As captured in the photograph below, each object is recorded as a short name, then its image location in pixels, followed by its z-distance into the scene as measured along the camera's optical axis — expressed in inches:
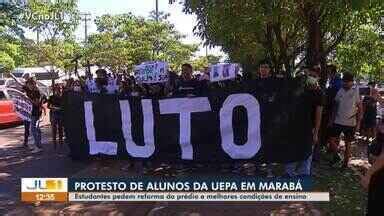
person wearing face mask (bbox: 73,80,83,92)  535.7
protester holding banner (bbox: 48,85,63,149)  536.6
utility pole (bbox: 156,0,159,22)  1827.1
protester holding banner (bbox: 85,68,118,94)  473.7
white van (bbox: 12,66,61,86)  1870.1
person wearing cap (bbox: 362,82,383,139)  553.9
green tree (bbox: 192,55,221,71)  2986.7
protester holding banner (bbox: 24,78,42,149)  523.8
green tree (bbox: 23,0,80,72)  1508.4
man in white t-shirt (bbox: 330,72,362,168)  384.8
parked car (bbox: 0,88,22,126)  777.6
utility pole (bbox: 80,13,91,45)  2027.3
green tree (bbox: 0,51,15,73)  1667.1
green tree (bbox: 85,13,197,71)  1820.9
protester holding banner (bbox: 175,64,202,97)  355.9
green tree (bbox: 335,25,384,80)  682.8
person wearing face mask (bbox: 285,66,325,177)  321.1
